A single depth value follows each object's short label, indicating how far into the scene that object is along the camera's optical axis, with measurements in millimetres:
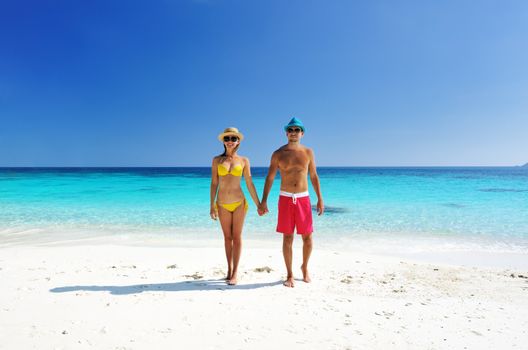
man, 4094
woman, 4102
